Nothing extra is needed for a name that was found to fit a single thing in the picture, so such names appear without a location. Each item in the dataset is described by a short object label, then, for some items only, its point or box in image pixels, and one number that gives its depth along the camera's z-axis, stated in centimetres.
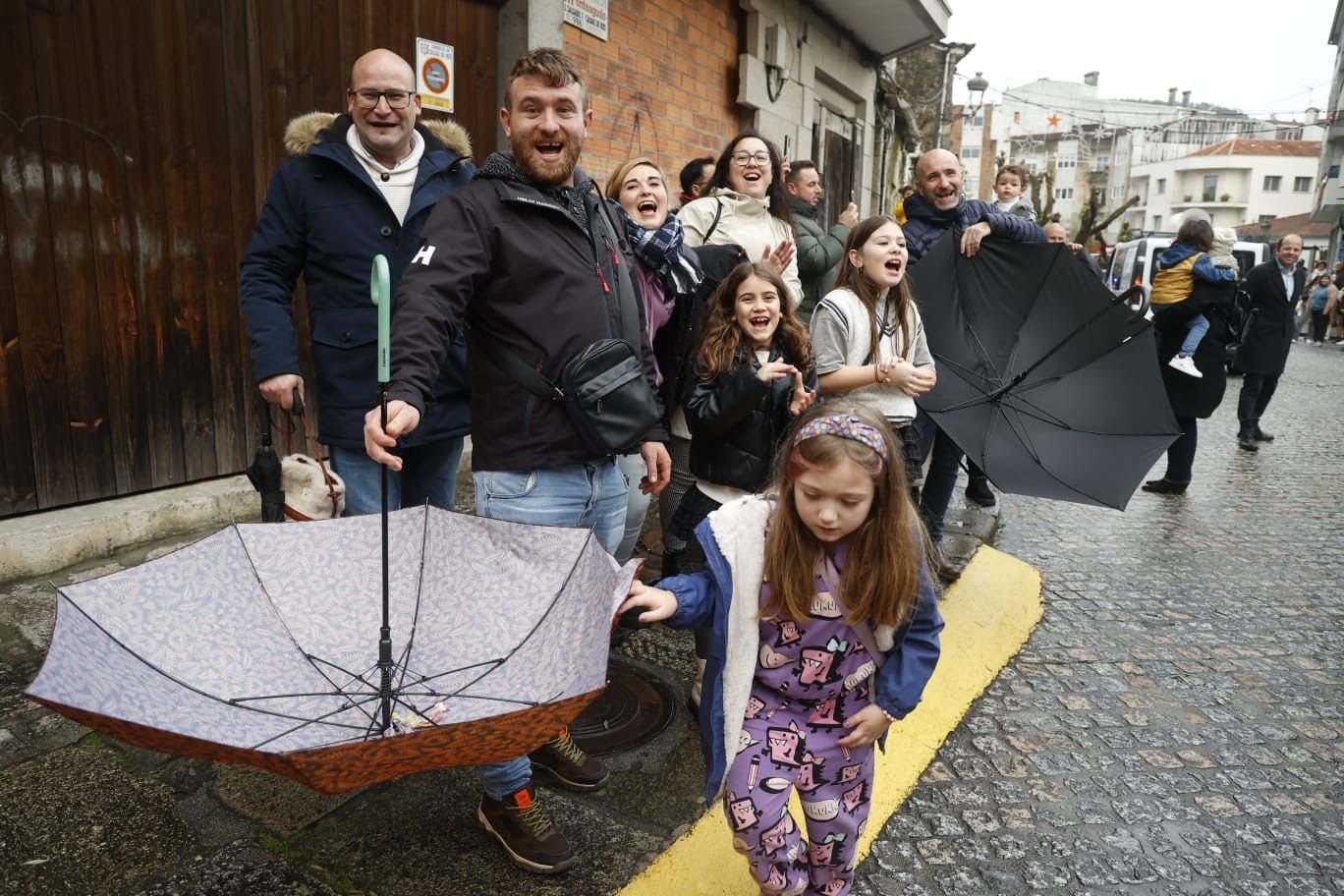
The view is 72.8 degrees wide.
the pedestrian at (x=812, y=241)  490
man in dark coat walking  837
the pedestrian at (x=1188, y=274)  658
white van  1470
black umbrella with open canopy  383
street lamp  2441
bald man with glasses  268
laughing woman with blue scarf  284
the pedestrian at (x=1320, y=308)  2347
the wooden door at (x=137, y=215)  372
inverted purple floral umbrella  142
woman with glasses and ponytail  405
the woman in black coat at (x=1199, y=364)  654
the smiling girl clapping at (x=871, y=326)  352
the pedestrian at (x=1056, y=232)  696
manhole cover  294
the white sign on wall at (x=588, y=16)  570
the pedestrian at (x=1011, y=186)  673
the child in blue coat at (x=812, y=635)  201
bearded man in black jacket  224
